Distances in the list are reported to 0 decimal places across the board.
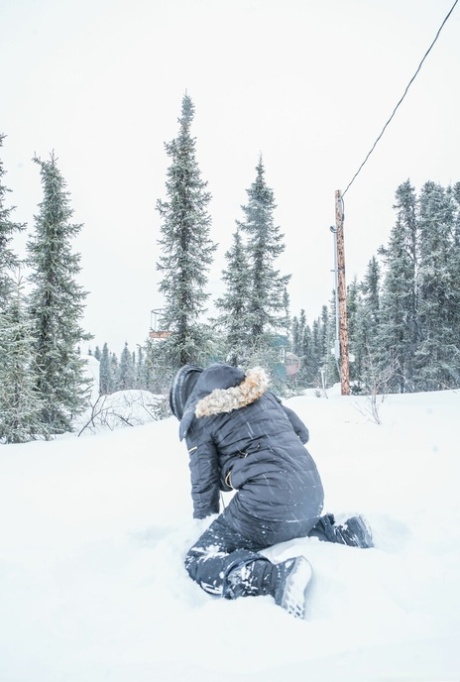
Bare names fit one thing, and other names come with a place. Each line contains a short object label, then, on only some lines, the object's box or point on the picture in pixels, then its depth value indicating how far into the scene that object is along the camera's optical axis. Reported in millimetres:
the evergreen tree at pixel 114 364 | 66406
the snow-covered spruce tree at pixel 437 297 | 20227
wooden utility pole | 9141
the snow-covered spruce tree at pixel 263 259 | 18750
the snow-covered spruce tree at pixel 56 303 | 13430
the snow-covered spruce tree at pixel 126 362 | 66625
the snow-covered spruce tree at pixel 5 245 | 10688
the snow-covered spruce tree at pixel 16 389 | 8672
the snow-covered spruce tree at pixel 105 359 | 69862
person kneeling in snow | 1740
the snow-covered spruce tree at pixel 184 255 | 14664
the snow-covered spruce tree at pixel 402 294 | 22312
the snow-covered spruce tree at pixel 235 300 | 18391
